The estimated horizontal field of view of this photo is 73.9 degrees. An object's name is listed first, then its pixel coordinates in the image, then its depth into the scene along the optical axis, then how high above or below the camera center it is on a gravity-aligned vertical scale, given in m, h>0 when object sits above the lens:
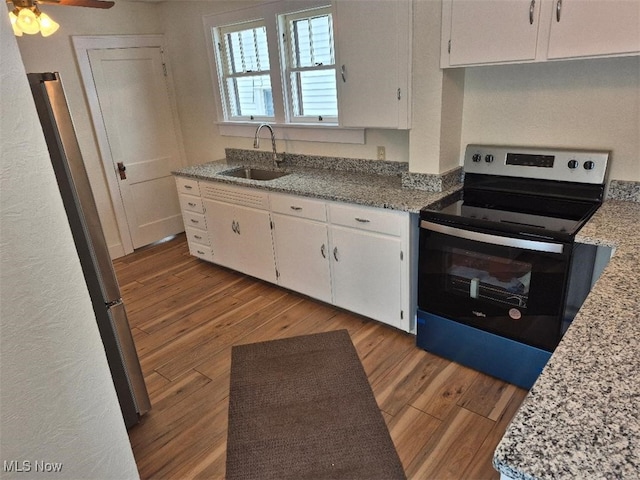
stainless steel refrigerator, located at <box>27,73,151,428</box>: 1.65 -0.56
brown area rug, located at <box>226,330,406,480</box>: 1.85 -1.53
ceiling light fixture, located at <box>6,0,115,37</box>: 1.84 +0.39
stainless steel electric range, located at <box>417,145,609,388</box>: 1.97 -0.85
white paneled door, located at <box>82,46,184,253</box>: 3.96 -0.31
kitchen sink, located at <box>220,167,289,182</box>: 3.66 -0.65
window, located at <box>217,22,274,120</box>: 3.64 +0.20
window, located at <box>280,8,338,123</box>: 3.18 +0.18
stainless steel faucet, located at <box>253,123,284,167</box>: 3.63 -0.43
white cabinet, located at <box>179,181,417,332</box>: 2.53 -1.01
